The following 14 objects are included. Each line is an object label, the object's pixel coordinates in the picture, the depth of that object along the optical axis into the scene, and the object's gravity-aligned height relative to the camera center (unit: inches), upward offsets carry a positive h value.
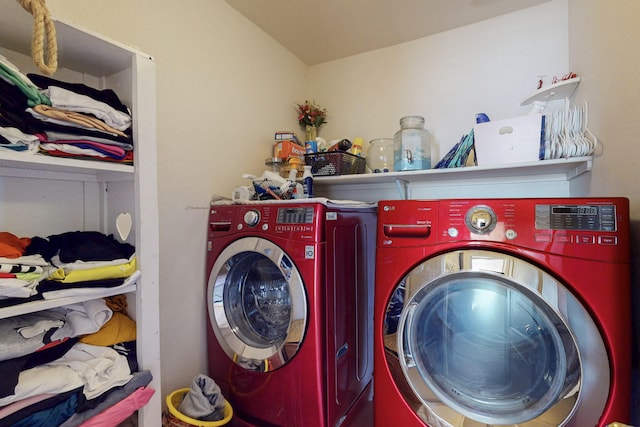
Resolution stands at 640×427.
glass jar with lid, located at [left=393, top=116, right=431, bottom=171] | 64.9 +14.5
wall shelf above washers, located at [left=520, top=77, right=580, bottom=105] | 52.6 +22.2
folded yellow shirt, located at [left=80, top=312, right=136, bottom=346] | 35.4 -14.7
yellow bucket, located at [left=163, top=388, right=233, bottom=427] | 45.6 -32.6
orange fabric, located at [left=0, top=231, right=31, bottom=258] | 30.4 -3.3
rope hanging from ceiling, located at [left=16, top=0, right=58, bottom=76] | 26.4 +16.8
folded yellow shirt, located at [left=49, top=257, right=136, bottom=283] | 30.5 -6.5
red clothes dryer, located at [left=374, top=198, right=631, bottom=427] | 32.8 -13.3
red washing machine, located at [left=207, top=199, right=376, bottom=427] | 47.2 -18.3
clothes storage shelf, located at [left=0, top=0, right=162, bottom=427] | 35.1 +3.9
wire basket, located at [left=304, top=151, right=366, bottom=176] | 70.7 +11.7
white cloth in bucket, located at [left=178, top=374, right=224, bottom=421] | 47.6 -31.4
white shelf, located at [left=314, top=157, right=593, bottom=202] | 54.9 +6.6
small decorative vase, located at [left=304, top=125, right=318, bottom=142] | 86.9 +23.3
